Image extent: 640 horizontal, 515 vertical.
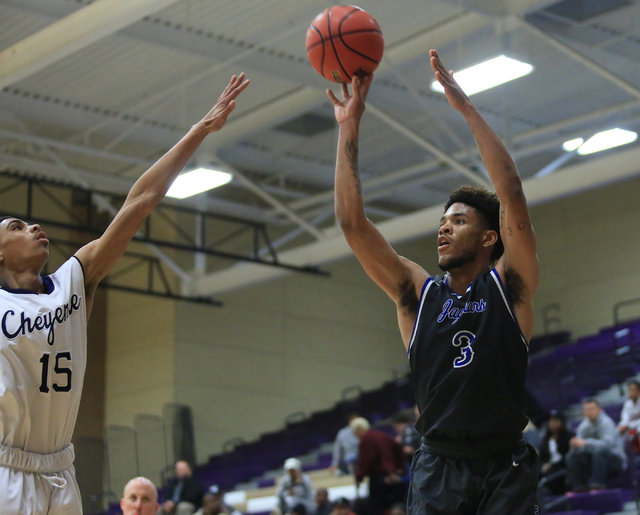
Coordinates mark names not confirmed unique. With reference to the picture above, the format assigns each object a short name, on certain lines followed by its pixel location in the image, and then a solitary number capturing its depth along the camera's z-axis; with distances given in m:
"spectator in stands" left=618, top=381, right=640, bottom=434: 13.36
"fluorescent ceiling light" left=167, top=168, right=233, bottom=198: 16.58
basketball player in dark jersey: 4.21
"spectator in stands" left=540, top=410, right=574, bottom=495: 12.93
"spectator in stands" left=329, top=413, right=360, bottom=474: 17.33
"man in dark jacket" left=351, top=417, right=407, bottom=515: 13.52
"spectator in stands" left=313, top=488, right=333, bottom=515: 14.44
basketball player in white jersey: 4.44
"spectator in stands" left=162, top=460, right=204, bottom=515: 15.06
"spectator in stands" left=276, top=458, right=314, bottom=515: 15.24
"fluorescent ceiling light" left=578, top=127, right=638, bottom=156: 17.27
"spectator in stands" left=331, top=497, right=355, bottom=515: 12.71
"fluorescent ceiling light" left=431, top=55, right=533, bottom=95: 13.25
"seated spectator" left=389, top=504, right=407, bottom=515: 12.58
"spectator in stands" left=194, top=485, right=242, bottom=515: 13.56
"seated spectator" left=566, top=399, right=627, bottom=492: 12.34
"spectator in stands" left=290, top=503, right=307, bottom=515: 13.76
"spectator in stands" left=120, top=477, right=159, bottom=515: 7.42
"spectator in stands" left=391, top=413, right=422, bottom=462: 14.88
